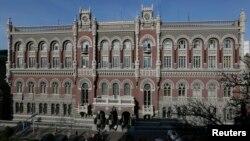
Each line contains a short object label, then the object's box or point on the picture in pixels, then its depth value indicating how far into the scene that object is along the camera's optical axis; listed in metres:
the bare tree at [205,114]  18.08
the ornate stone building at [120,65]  52.00
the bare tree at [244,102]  18.38
